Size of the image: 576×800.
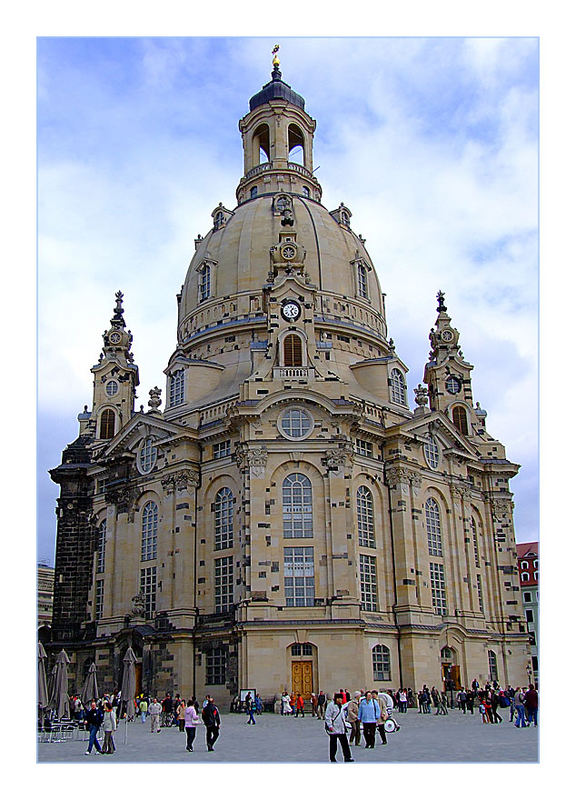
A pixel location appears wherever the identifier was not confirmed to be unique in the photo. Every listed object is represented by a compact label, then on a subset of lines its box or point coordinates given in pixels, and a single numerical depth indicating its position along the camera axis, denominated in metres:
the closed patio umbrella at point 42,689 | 37.30
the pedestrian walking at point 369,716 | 24.97
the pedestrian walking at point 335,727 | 21.17
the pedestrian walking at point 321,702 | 43.31
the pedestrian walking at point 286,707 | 44.69
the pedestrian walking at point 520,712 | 33.84
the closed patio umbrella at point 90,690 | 39.69
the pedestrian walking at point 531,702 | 32.97
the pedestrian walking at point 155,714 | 34.06
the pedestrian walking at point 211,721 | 25.66
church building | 50.06
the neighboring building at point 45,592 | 92.54
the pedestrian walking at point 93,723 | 25.95
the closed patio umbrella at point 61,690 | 38.62
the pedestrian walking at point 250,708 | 38.36
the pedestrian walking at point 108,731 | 26.42
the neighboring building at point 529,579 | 82.44
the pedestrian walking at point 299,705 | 44.35
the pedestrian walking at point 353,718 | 26.06
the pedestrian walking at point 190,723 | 26.16
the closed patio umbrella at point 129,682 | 44.19
